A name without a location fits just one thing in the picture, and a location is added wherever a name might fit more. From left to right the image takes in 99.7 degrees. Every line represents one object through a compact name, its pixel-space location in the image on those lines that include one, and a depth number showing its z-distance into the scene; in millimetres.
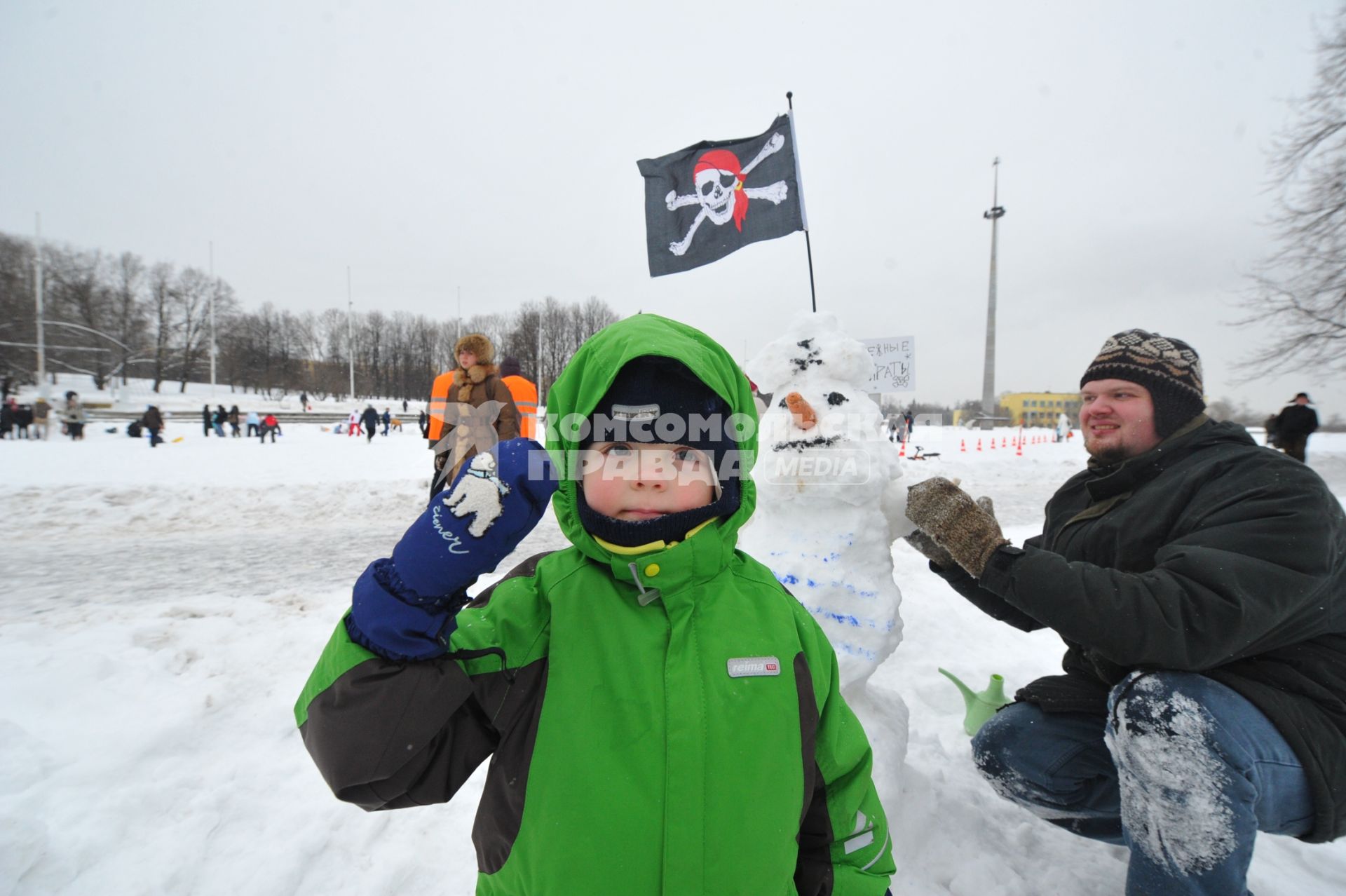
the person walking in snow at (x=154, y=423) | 14984
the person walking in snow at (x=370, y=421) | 18781
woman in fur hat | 5453
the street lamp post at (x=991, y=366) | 39969
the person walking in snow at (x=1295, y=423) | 9289
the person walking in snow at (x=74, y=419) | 16656
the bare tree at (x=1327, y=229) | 11375
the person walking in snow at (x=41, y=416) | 17469
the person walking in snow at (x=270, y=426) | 18775
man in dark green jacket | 1537
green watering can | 2818
